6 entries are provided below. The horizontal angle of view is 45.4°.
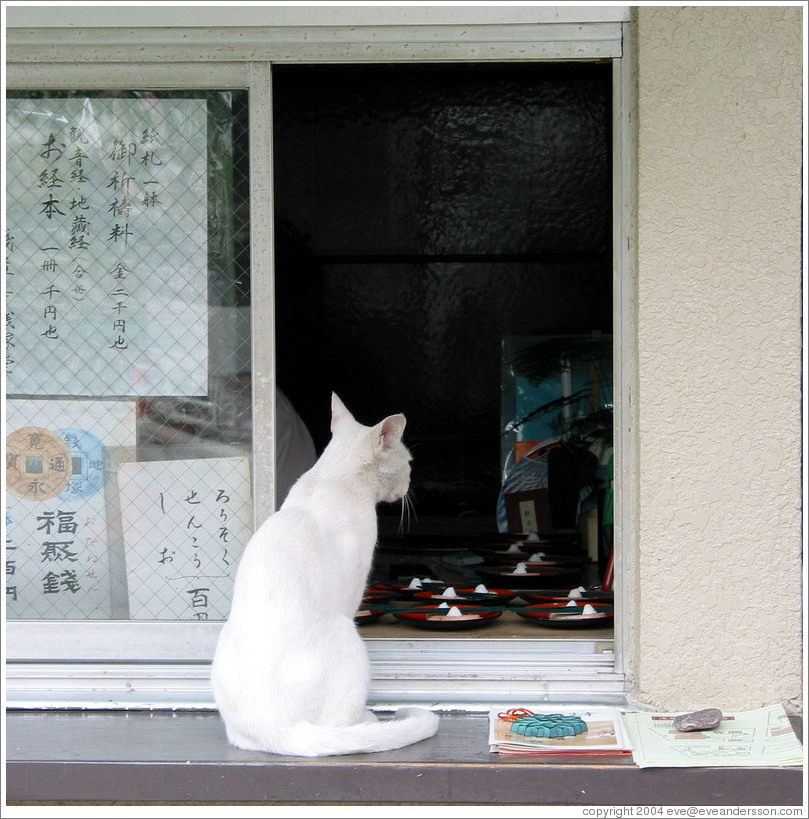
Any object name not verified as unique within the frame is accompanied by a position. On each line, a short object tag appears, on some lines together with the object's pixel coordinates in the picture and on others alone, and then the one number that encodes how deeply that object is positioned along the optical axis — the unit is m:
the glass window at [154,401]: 3.24
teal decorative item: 2.81
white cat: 2.60
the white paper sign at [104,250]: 3.33
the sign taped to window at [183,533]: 3.34
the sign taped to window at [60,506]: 3.35
